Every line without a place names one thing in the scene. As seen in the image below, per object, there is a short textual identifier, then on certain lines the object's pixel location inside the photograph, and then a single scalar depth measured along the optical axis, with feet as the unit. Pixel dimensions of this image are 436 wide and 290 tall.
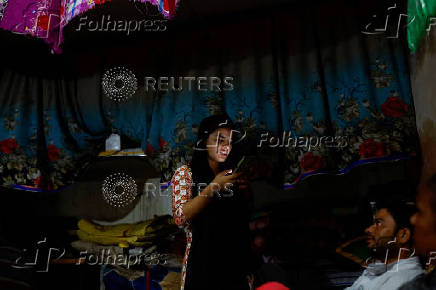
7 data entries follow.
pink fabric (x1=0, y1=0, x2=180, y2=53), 7.00
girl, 5.33
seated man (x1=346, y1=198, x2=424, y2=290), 5.26
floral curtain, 7.32
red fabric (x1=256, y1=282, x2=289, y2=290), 6.05
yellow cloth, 8.60
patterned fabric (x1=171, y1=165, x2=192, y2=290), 5.54
